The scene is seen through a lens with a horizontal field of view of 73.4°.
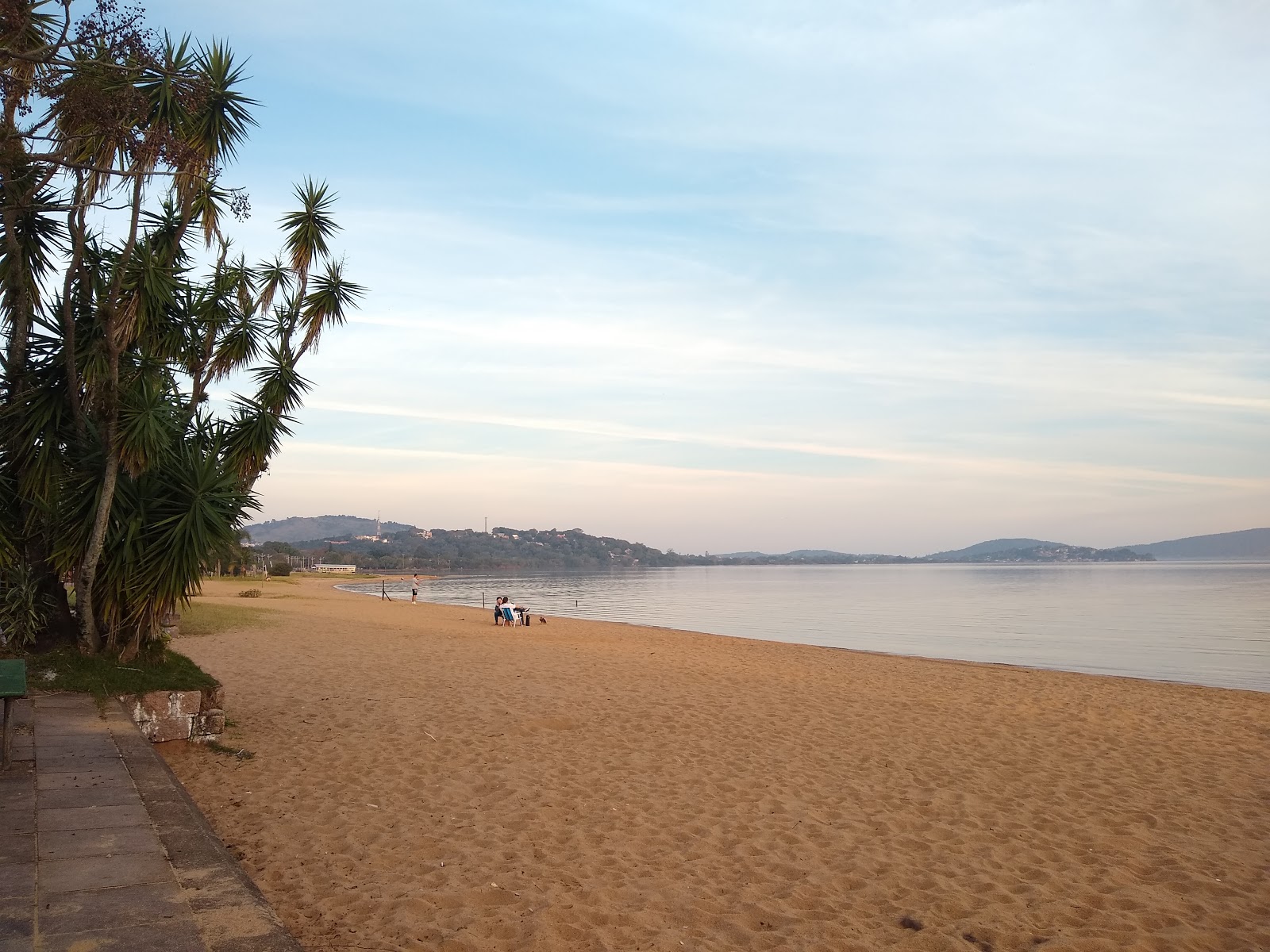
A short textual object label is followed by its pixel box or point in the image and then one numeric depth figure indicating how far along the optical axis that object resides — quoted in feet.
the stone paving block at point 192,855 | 11.66
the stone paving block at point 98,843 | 12.32
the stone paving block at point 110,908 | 9.93
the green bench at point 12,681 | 15.62
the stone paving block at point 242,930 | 9.61
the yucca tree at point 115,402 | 23.85
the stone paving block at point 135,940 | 9.30
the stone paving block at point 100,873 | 11.12
